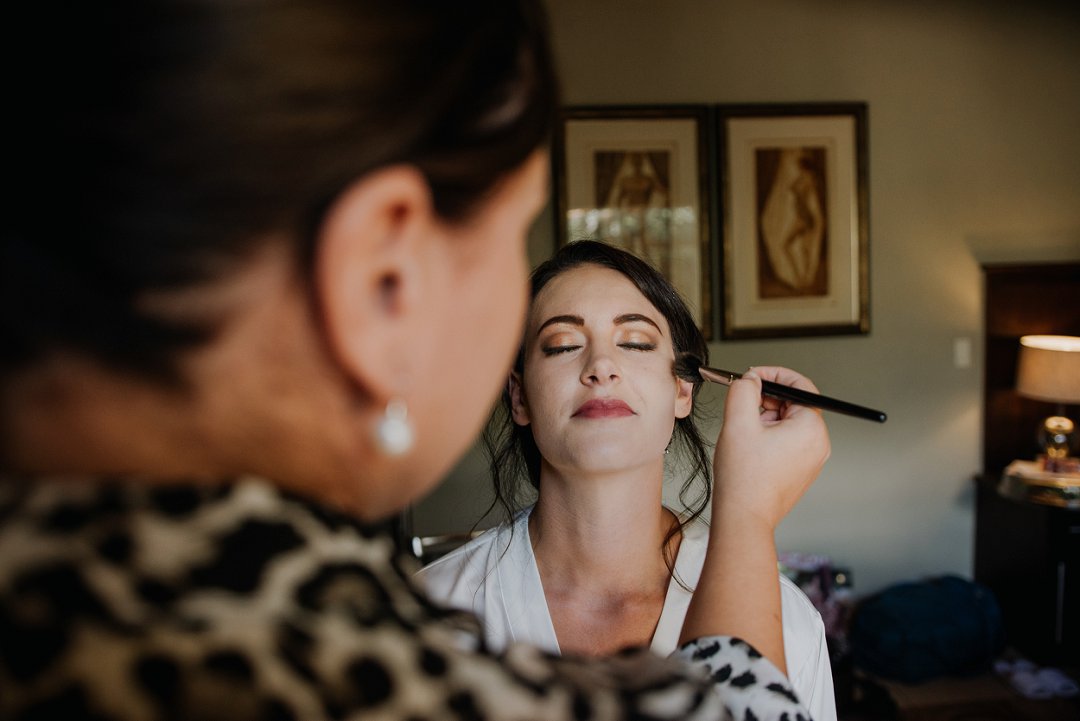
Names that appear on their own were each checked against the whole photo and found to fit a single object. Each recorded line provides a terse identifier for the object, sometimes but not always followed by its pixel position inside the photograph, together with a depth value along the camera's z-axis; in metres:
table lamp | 3.14
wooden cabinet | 3.28
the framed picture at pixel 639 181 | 3.22
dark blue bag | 3.09
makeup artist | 0.34
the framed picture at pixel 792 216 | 3.29
